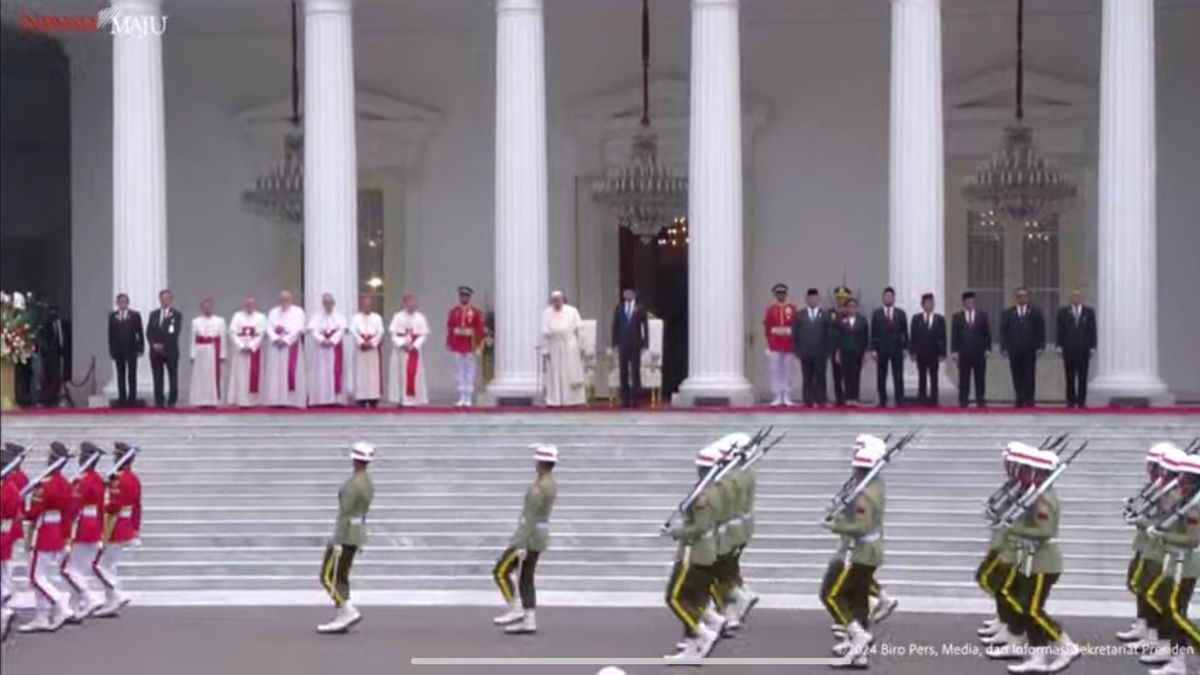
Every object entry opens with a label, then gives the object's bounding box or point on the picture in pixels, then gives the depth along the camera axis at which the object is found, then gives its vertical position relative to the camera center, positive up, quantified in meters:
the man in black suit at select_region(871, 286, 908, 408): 27.69 -0.39
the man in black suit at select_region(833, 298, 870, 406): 28.02 -0.47
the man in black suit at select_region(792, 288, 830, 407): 28.05 -0.47
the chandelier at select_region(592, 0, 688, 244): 33.56 +1.92
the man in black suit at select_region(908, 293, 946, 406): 27.52 -0.39
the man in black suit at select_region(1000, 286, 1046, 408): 27.62 -0.44
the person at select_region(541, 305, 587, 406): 28.70 -0.68
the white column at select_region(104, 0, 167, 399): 29.97 +1.96
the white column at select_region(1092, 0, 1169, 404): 28.12 +1.25
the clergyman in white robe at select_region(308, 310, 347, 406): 29.03 -0.58
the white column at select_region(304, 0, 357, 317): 29.66 +2.16
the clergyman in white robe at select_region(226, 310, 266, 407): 29.23 -0.56
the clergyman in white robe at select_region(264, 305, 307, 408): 29.16 -0.57
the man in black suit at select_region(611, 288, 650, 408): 28.80 -0.31
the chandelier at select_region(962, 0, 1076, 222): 32.47 +1.94
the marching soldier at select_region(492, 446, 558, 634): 18.17 -1.95
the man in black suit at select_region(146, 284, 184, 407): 28.86 -0.32
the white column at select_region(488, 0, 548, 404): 29.39 +1.63
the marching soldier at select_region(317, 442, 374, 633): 18.20 -1.82
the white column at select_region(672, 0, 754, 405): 28.92 +1.30
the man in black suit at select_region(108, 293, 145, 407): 28.75 -0.33
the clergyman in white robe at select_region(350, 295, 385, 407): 28.92 -0.55
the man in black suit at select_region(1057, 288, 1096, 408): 27.86 -0.47
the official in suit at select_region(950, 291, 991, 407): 27.73 -0.46
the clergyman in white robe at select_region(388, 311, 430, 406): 29.38 -0.60
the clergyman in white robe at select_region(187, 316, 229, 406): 29.44 -0.57
